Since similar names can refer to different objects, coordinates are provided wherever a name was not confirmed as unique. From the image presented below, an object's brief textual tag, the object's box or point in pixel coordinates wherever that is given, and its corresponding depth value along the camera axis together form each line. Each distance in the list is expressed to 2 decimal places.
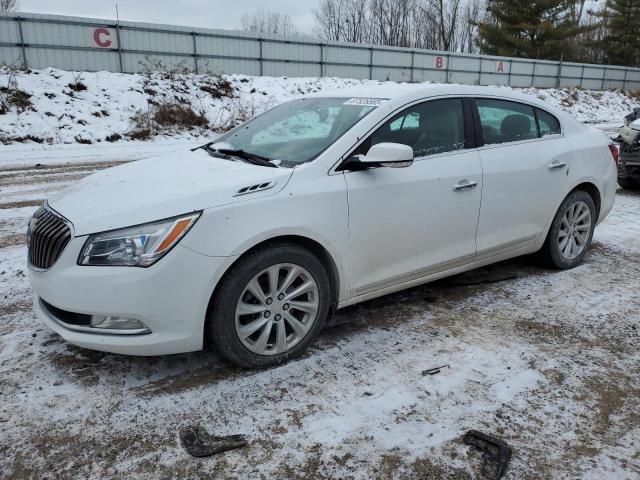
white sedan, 2.68
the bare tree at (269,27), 56.19
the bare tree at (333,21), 57.22
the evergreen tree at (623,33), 51.09
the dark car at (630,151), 7.96
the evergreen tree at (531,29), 44.19
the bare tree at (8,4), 57.42
